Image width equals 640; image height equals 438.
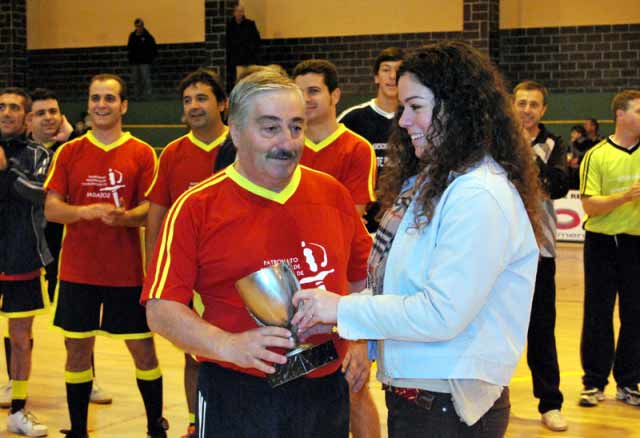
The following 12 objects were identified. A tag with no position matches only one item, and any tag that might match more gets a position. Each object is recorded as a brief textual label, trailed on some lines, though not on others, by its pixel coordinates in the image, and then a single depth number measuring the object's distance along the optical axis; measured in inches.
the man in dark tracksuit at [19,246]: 213.2
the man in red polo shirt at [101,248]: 192.9
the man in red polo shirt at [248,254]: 104.7
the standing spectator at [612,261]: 237.1
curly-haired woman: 85.8
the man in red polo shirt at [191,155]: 192.9
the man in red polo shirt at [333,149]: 189.3
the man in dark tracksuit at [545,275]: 214.5
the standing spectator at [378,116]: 223.5
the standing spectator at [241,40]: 697.0
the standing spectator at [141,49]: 732.7
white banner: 550.3
